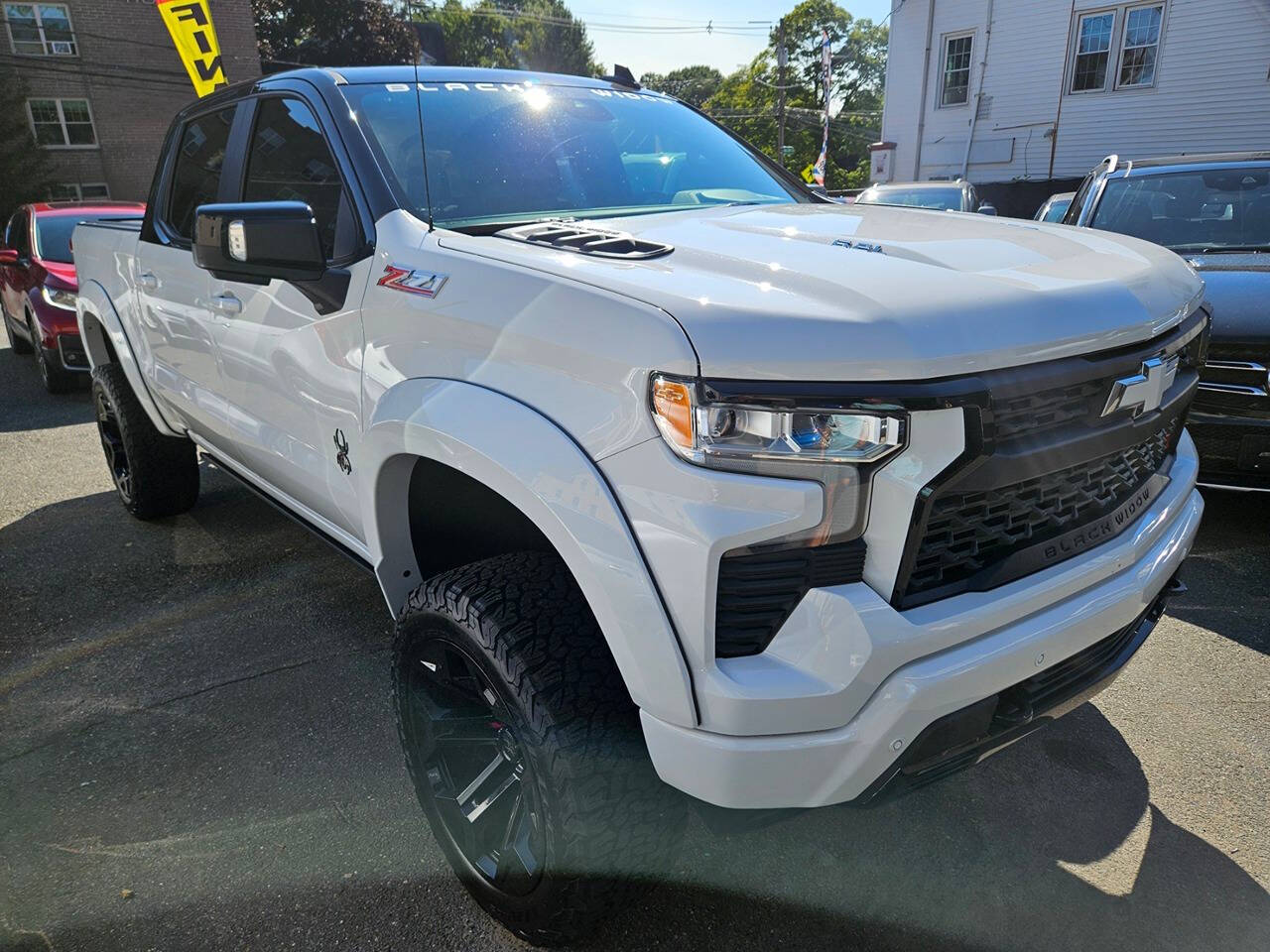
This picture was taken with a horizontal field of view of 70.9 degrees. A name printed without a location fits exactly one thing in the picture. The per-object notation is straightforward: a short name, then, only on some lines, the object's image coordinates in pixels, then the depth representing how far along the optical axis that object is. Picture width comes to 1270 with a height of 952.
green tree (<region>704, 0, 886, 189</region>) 51.34
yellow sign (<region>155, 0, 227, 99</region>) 9.62
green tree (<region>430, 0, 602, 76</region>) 73.94
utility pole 29.80
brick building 24.77
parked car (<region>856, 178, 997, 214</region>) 10.19
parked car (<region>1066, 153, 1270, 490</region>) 3.55
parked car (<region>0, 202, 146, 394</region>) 7.44
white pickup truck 1.41
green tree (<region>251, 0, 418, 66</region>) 33.84
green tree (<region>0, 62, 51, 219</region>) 23.36
